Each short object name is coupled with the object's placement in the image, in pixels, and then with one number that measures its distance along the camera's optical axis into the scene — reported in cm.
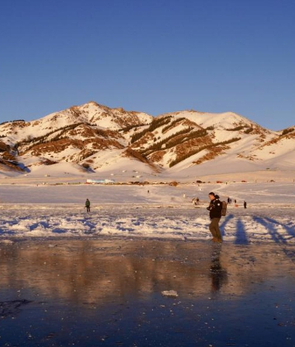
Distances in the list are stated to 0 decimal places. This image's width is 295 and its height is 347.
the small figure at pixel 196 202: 4647
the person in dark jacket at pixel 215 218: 1823
